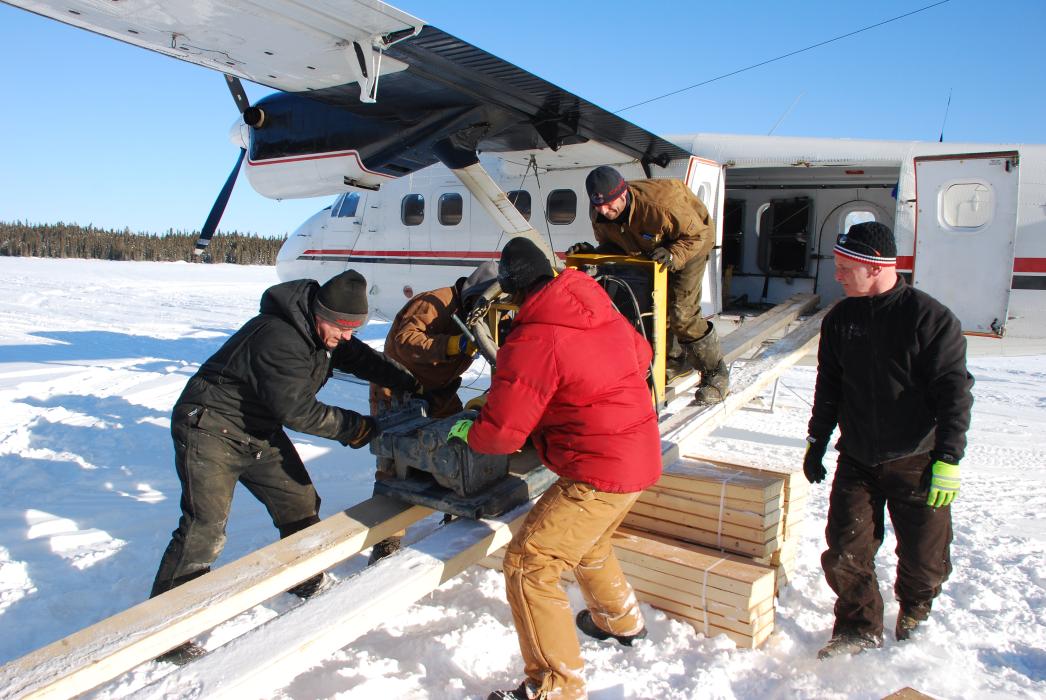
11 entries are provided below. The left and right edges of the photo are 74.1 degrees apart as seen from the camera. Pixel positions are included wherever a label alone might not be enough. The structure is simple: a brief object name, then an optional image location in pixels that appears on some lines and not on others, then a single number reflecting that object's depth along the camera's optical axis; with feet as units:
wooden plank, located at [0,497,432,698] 7.58
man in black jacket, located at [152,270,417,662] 11.13
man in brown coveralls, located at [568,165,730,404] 15.58
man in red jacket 9.12
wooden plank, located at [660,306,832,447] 15.64
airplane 15.57
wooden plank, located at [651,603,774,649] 11.22
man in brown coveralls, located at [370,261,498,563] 15.83
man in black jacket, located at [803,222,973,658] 10.36
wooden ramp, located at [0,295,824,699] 7.45
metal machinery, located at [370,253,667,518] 11.03
